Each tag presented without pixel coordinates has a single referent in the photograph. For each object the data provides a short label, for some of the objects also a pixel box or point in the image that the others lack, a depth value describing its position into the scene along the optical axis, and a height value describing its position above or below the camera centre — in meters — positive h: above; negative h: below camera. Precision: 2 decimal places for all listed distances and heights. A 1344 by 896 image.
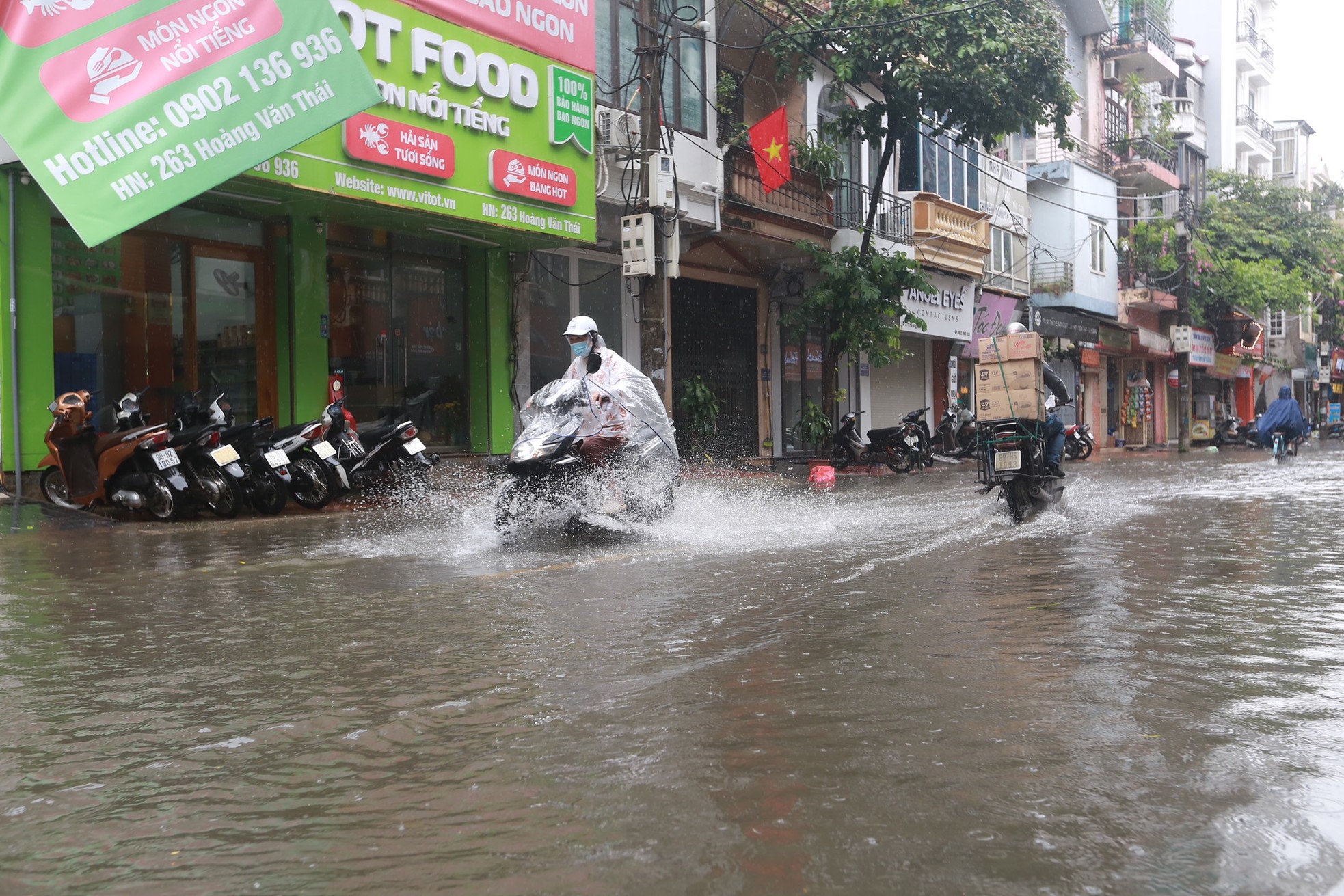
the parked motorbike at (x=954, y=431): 25.61 -0.29
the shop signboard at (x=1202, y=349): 43.88 +2.44
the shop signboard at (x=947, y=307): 26.30 +2.53
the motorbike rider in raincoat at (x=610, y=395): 8.98 +0.23
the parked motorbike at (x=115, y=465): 10.86 -0.29
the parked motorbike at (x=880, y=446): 23.03 -0.52
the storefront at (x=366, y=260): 12.52 +2.03
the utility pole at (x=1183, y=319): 36.31 +2.87
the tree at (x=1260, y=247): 39.88 +5.77
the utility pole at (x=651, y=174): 14.04 +3.02
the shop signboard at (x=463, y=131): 13.23 +3.63
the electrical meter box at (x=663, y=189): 14.46 +2.91
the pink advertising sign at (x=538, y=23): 14.81 +5.22
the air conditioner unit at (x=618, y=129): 16.97 +4.22
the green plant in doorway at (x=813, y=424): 22.88 -0.08
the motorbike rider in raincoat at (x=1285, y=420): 24.83 -0.17
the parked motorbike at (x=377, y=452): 12.66 -0.26
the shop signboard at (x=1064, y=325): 32.38 +2.54
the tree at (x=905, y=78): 20.17 +5.84
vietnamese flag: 19.67 +4.55
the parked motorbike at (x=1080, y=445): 28.00 -0.70
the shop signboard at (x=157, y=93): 10.41 +3.17
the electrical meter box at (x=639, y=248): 14.48 +2.14
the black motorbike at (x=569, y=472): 8.73 -0.35
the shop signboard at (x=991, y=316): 30.25 +2.65
